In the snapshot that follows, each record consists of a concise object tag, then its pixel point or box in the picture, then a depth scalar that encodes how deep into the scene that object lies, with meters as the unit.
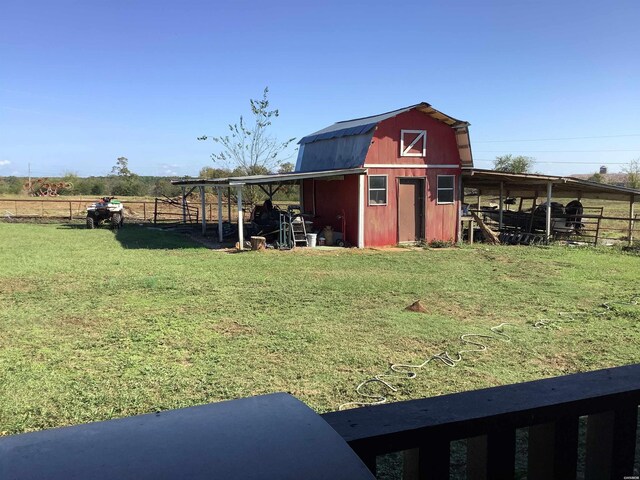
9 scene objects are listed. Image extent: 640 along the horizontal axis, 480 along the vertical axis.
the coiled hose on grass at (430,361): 4.25
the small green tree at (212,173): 36.82
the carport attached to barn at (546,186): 16.50
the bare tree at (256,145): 29.03
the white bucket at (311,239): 15.48
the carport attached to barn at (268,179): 14.27
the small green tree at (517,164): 63.22
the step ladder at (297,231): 15.33
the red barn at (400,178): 15.75
